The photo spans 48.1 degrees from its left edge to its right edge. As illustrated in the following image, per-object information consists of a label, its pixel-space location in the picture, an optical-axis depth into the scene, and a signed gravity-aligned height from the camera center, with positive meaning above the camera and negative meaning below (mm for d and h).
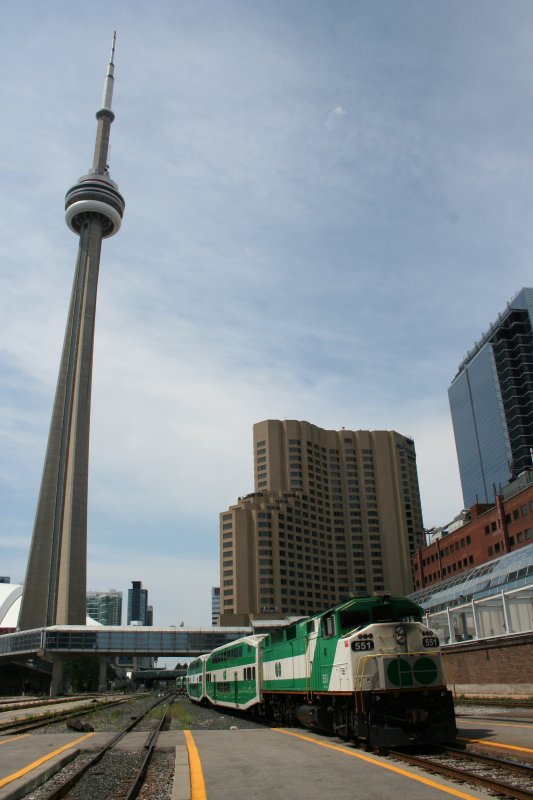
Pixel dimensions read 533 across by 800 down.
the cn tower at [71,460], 117812 +37780
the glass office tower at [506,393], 182000 +71846
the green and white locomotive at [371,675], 15625 -760
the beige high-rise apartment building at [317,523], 150250 +32675
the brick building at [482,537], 77375 +14339
